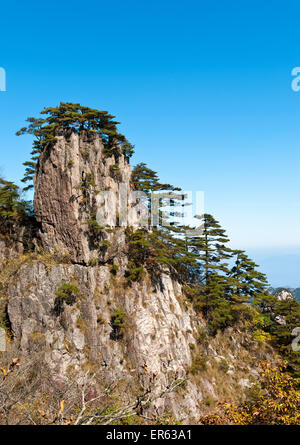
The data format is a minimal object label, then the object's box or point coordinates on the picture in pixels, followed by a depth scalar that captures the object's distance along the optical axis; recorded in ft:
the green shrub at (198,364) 91.61
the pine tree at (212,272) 106.01
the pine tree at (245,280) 114.93
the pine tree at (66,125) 94.52
